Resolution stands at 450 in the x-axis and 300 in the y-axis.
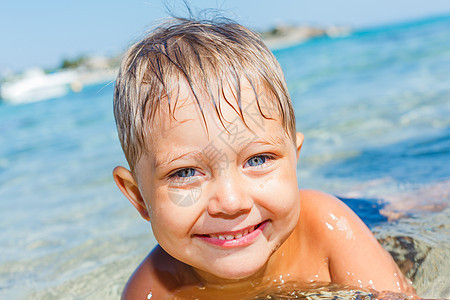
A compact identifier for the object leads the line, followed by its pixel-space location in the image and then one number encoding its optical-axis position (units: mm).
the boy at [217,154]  540
